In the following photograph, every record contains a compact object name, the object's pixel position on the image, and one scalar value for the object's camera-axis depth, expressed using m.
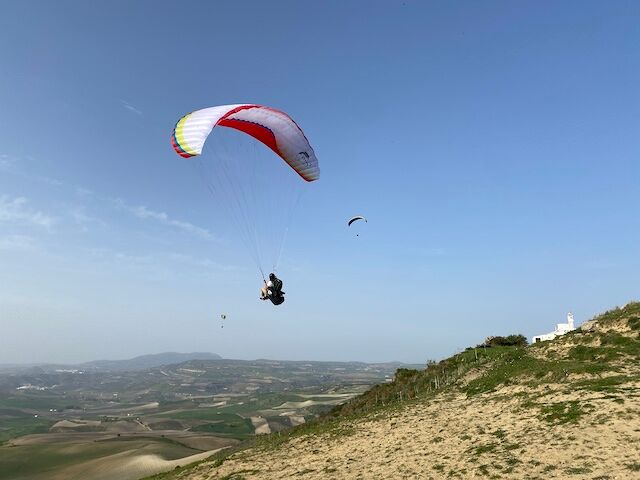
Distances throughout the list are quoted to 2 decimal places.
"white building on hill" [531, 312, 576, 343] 47.92
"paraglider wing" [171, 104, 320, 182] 22.05
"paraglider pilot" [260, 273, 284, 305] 25.61
